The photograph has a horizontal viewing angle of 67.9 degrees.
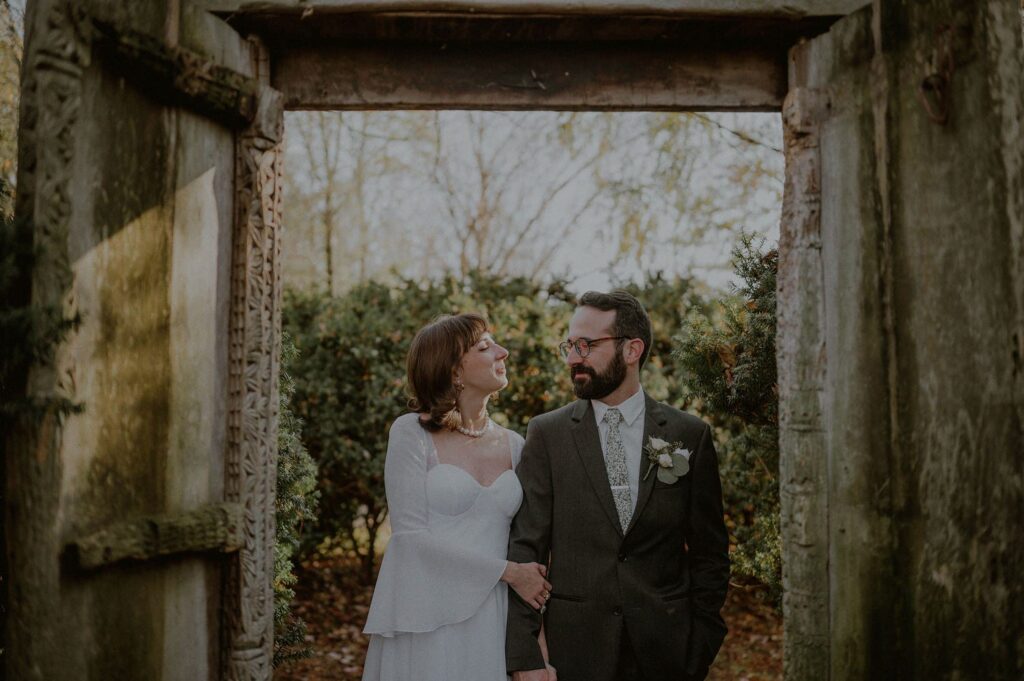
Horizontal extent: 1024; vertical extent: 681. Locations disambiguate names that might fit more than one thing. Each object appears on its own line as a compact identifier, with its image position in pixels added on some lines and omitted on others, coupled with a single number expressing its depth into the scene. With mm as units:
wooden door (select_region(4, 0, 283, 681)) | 2580
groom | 3109
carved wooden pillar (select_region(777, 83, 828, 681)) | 3188
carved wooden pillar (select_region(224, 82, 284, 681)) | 3197
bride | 3365
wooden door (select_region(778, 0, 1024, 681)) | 2785
